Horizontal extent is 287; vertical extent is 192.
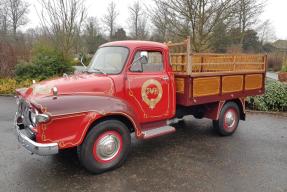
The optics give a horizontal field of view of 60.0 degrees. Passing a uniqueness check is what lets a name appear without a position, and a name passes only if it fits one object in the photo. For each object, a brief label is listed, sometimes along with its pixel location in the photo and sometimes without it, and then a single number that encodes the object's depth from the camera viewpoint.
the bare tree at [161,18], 10.91
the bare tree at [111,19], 34.88
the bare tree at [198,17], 10.20
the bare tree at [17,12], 37.75
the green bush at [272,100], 8.54
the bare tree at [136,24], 26.46
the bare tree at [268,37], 35.09
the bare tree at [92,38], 25.07
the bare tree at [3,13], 34.06
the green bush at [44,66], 11.67
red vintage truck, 3.48
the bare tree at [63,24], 11.98
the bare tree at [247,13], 11.02
